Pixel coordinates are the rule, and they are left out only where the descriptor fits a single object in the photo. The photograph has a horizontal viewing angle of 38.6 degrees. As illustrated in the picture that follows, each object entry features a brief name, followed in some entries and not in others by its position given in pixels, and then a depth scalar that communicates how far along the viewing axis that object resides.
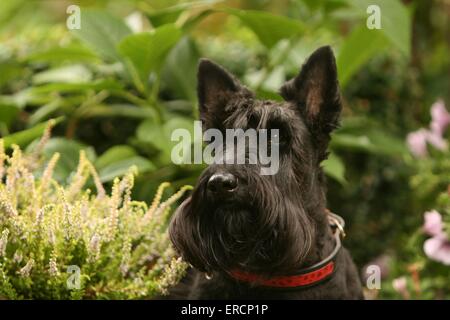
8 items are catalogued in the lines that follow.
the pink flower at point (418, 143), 3.28
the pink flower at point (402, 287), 2.78
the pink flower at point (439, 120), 3.26
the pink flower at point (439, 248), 2.67
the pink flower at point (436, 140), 3.19
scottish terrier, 1.76
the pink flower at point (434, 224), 2.65
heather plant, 1.90
